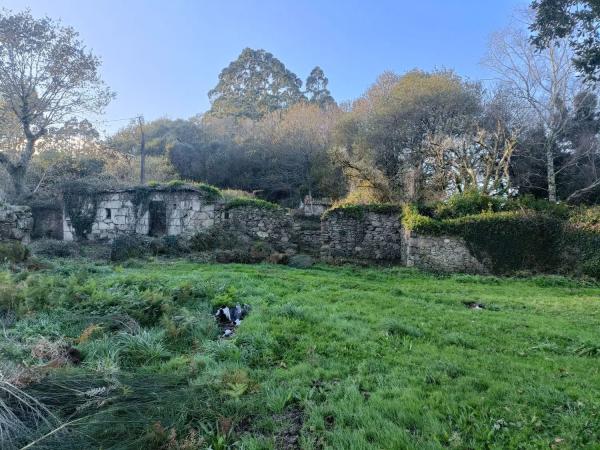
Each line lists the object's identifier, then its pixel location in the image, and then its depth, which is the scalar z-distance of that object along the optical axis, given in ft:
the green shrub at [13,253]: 33.65
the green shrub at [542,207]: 46.39
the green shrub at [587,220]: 43.18
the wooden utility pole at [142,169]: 77.20
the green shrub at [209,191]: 59.62
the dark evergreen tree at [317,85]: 138.71
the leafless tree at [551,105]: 65.87
